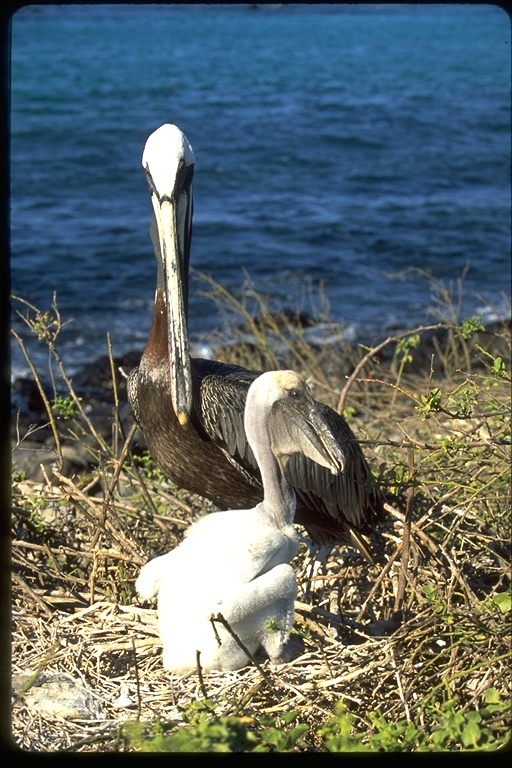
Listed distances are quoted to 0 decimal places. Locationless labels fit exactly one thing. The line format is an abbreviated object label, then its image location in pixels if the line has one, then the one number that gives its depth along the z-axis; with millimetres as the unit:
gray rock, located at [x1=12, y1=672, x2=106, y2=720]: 3877
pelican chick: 4012
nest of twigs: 3670
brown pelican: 4750
